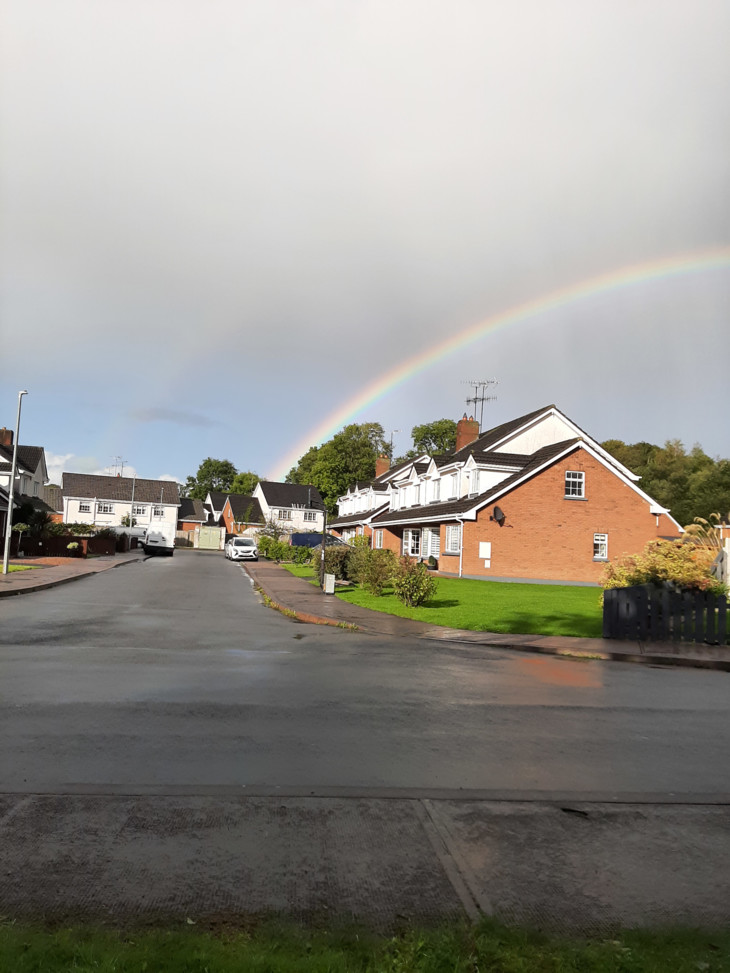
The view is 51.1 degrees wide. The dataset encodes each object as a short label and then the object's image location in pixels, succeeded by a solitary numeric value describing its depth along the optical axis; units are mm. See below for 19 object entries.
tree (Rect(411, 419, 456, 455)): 93250
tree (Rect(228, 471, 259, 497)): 136000
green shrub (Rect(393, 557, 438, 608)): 20828
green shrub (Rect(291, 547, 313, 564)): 52156
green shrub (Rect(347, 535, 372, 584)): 28906
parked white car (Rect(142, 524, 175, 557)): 61469
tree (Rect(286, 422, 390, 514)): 98531
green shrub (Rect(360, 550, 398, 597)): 24953
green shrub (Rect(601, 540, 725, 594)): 16312
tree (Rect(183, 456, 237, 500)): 150375
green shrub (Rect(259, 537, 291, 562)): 58812
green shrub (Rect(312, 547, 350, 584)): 32219
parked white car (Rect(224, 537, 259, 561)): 58656
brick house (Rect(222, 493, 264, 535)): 104500
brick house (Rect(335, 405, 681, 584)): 35844
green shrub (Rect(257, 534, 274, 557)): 61647
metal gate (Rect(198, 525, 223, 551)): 105000
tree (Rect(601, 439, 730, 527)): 61531
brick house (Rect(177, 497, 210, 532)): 122331
